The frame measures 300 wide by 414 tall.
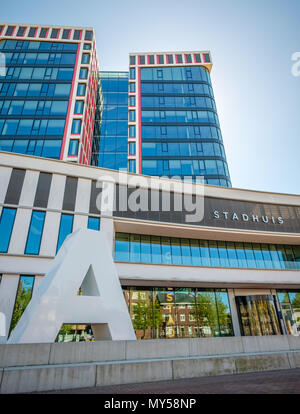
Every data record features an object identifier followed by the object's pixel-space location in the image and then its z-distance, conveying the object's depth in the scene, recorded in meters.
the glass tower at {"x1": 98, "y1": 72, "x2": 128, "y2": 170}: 43.41
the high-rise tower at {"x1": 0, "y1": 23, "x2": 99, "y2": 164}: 33.31
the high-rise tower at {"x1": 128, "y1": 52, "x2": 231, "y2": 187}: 38.31
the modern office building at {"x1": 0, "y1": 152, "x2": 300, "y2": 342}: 17.56
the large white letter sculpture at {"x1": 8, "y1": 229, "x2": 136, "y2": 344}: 7.62
